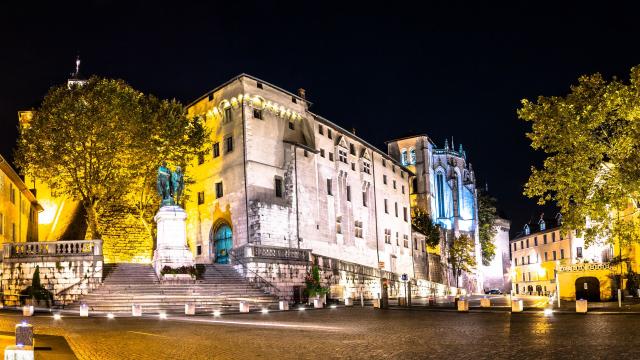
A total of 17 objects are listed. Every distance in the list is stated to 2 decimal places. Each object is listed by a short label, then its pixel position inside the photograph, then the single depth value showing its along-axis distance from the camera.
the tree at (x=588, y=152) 29.56
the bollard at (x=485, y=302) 32.44
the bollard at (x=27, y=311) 26.00
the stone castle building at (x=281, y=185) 49.56
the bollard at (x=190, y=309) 29.16
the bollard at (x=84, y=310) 26.92
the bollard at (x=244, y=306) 31.51
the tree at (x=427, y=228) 82.81
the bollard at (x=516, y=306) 29.17
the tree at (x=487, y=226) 99.81
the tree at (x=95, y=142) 41.06
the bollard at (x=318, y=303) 36.84
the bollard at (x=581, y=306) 26.90
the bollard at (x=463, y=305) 30.44
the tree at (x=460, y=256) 85.44
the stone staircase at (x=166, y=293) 31.16
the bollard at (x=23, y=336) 9.52
